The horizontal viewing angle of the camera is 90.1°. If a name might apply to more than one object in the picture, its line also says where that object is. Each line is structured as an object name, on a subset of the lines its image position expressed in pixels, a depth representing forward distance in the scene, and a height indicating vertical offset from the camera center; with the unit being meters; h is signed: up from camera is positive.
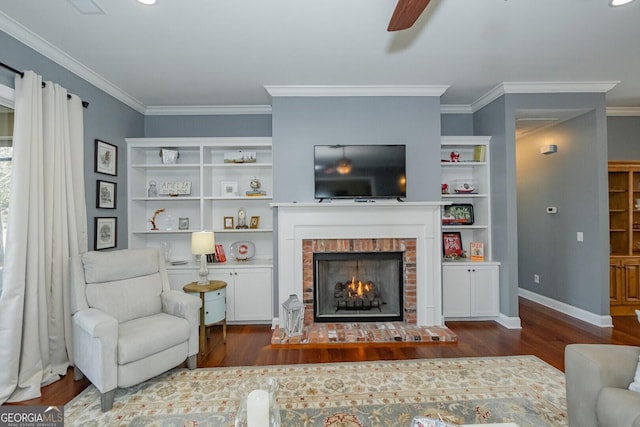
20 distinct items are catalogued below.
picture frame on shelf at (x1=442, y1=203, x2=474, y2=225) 4.12 +0.06
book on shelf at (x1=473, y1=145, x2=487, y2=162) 4.04 +0.85
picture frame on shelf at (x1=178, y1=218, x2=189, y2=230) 4.20 -0.04
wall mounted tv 3.59 +0.54
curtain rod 2.30 +1.13
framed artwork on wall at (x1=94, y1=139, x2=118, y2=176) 3.35 +0.69
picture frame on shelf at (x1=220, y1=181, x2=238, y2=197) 4.18 +0.42
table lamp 3.29 -0.27
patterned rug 2.06 -1.27
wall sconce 4.32 +0.95
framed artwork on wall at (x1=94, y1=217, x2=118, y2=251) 3.35 -0.13
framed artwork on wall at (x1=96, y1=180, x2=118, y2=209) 3.38 +0.29
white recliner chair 2.17 -0.79
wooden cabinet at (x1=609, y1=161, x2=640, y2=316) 4.04 -0.47
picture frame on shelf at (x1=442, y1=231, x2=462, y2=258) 4.16 -0.33
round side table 3.12 -0.85
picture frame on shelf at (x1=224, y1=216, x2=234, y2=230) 4.18 -0.03
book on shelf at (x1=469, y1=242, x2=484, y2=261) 3.99 -0.41
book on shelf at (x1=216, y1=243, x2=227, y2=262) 4.04 -0.43
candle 1.24 -0.74
